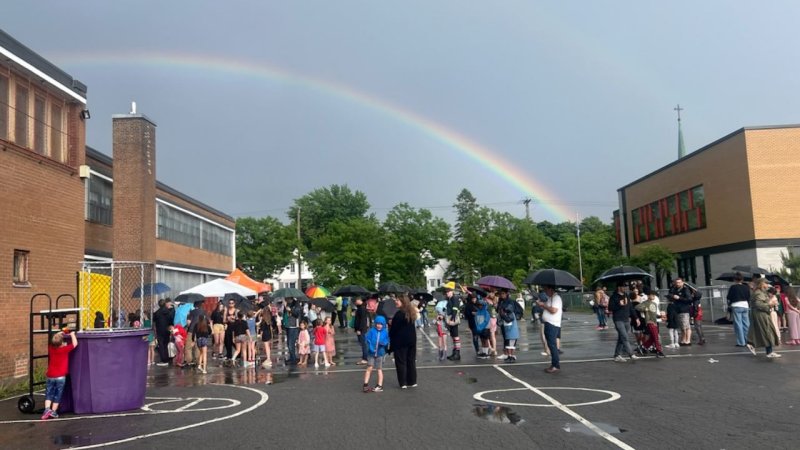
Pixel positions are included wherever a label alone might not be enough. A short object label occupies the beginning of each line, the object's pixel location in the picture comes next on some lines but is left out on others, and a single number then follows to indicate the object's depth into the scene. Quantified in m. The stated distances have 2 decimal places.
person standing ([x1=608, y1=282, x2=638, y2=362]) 14.37
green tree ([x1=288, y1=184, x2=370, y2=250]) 102.06
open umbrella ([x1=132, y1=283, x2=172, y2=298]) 20.64
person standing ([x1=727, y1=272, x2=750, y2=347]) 15.75
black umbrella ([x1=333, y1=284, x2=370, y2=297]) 22.60
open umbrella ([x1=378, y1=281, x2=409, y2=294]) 20.04
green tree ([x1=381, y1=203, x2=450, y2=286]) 56.19
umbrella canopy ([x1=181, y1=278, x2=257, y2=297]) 20.22
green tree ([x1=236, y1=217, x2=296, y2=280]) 69.44
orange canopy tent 26.42
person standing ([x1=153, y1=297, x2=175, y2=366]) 17.52
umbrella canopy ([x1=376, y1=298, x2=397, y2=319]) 12.66
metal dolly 10.16
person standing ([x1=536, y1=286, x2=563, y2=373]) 12.66
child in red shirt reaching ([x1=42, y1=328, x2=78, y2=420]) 9.78
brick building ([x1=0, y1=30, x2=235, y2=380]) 14.15
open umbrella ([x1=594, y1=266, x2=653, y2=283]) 16.84
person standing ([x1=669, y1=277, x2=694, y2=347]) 16.53
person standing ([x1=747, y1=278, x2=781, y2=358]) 13.73
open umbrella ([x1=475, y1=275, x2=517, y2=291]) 15.76
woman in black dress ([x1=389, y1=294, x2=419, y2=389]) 11.34
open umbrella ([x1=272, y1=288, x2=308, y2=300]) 21.91
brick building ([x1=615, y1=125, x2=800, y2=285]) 36.94
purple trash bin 9.98
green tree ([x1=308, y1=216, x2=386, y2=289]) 55.88
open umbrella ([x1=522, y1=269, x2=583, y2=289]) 13.84
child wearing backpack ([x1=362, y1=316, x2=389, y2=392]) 11.20
